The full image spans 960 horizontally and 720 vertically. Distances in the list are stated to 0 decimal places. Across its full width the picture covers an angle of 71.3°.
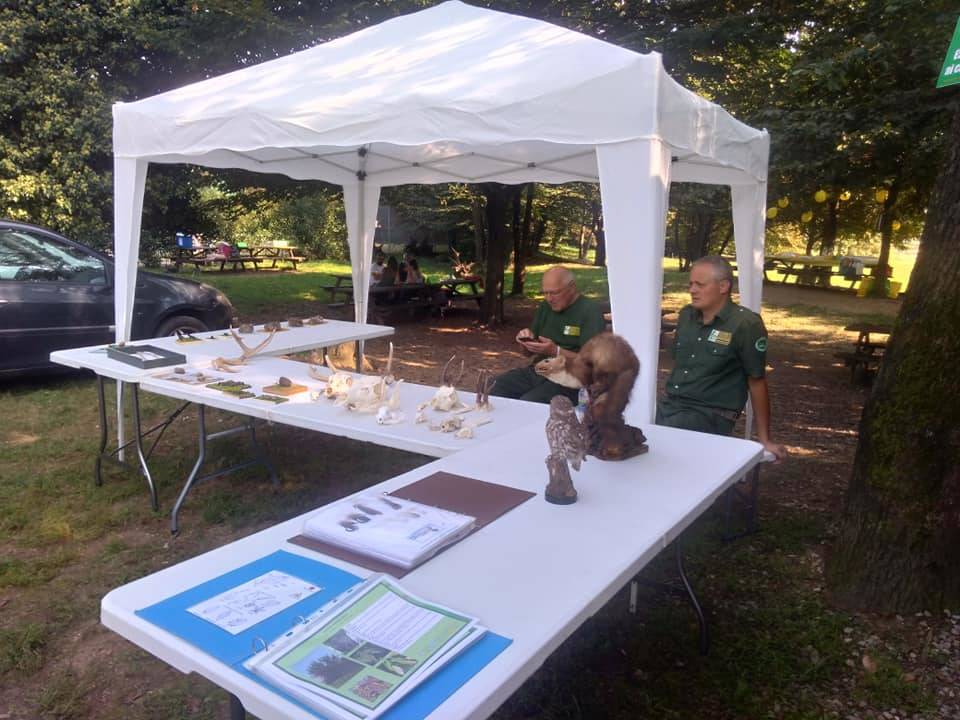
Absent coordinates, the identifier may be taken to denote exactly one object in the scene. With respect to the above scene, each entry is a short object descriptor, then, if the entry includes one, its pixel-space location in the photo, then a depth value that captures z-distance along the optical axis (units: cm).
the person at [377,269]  1137
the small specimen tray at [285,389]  332
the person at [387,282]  1062
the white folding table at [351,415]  270
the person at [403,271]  1155
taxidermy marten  220
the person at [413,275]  1178
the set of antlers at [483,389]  308
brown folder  186
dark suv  591
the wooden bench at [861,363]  720
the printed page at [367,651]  109
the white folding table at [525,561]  119
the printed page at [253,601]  131
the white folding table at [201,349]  373
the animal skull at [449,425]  278
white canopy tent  282
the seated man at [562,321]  394
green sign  233
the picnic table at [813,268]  2030
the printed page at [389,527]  157
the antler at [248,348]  409
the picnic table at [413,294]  1059
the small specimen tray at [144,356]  373
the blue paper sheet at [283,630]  111
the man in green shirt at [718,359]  330
